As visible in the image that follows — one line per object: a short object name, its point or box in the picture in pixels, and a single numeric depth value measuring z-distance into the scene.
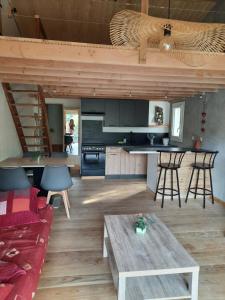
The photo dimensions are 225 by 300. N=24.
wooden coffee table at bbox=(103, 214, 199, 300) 1.70
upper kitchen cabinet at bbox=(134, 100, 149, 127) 6.58
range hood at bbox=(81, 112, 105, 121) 6.27
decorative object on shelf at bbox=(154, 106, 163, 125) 6.90
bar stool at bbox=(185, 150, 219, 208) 4.33
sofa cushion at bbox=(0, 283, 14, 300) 1.37
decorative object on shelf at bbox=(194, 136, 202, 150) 5.14
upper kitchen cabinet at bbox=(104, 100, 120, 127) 6.42
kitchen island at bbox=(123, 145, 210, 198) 4.64
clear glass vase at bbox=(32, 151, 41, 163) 4.25
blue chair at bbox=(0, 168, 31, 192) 3.24
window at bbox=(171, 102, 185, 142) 6.23
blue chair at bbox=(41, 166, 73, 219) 3.45
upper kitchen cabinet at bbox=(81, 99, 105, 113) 6.28
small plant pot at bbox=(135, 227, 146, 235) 2.20
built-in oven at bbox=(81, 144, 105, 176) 6.08
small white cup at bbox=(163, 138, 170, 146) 6.82
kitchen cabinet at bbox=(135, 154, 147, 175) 6.23
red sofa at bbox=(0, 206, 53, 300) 1.46
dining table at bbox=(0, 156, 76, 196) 3.73
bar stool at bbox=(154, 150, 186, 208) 4.27
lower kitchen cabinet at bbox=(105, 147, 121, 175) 6.12
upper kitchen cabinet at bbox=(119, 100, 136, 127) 6.50
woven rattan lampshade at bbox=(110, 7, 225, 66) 1.85
